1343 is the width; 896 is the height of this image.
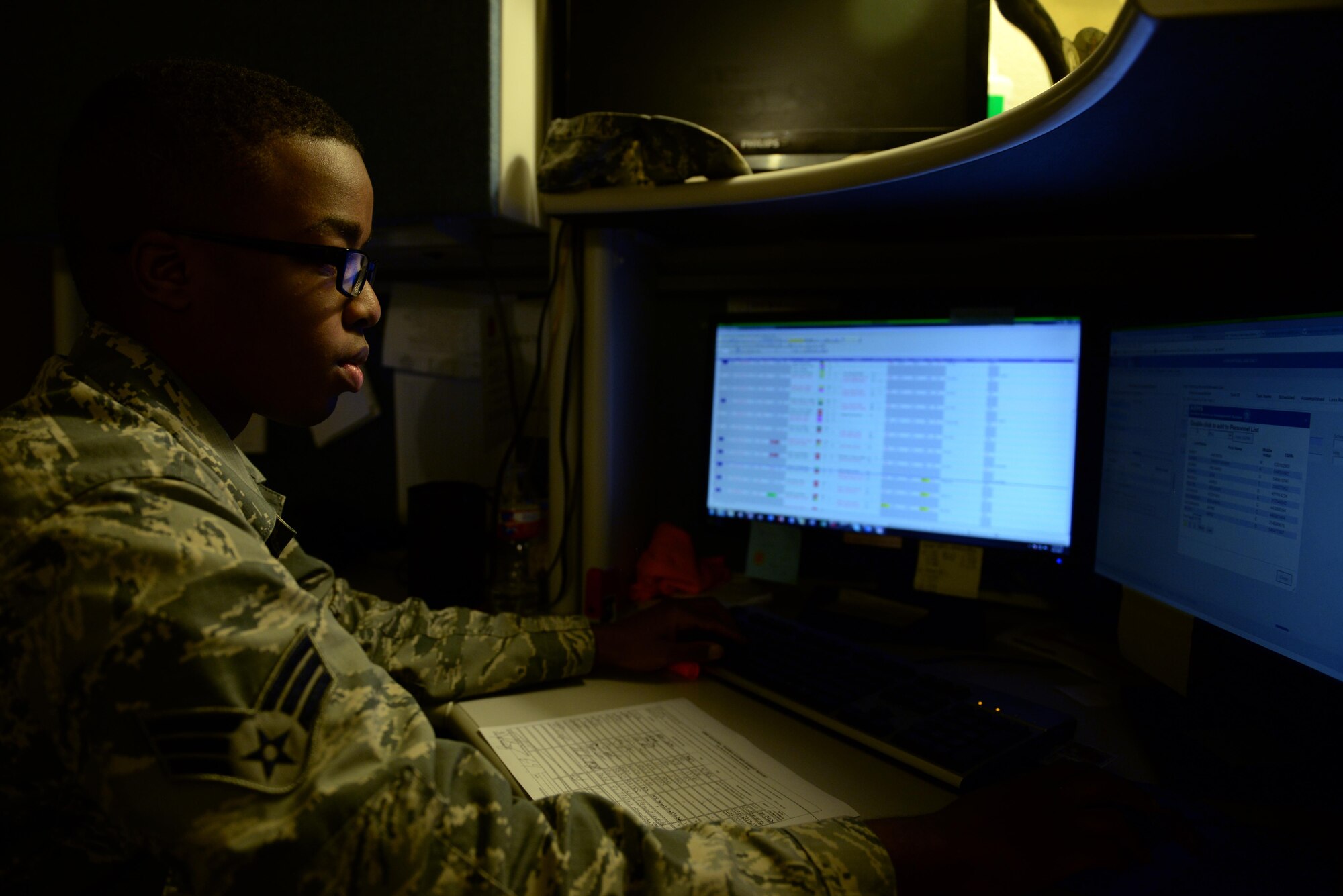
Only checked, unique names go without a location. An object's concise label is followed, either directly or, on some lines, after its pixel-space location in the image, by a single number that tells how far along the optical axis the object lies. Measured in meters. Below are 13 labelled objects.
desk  0.50
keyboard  0.61
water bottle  1.07
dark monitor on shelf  1.00
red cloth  1.08
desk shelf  0.44
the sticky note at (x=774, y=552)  1.07
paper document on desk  0.56
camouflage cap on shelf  0.85
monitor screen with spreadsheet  0.89
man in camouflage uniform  0.40
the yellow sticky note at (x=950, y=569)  0.94
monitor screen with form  0.60
